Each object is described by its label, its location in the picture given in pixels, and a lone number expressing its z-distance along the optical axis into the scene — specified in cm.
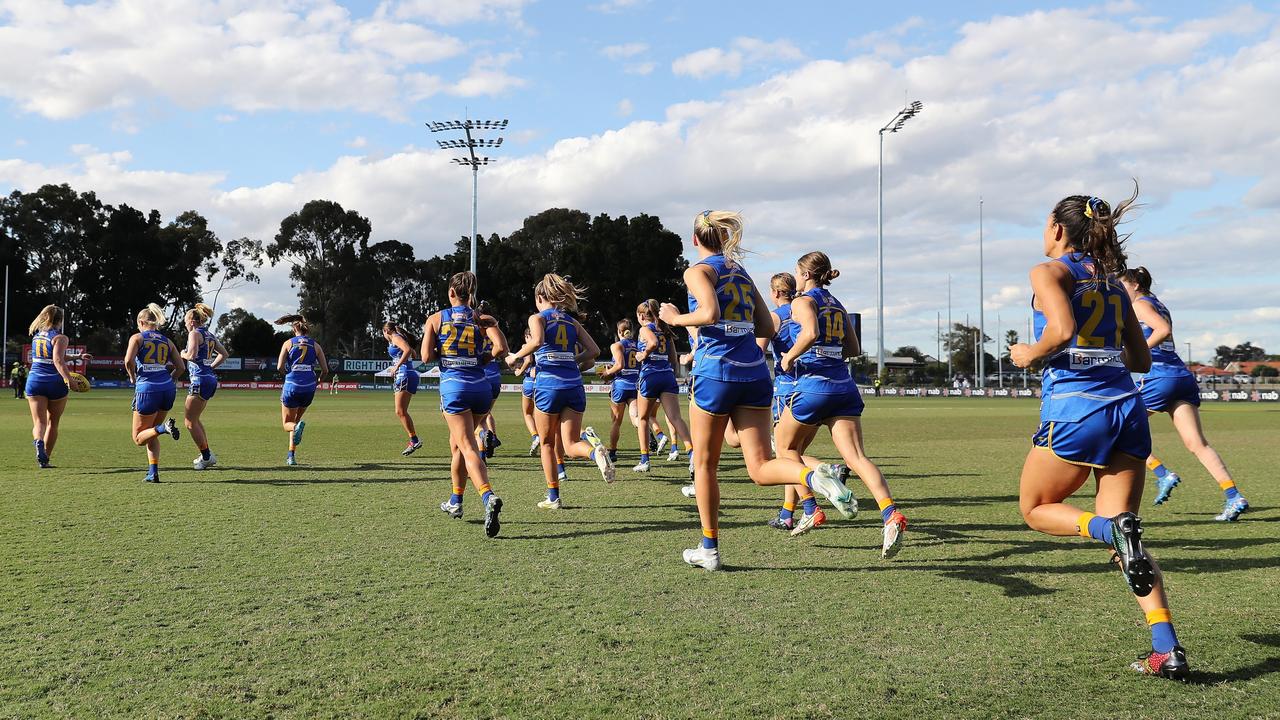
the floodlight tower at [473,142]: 5009
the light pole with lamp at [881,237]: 5475
